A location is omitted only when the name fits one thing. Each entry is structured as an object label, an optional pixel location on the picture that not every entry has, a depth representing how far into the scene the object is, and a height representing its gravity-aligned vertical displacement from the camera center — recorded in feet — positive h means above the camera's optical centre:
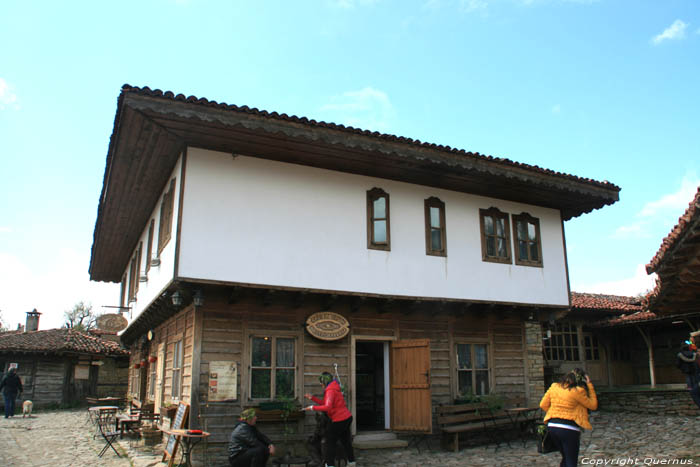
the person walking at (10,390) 62.34 -2.31
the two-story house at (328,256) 30.76 +6.66
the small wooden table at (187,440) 26.78 -3.59
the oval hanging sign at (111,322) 45.56 +3.64
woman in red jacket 26.94 -2.47
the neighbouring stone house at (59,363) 76.95 +0.72
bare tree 169.78 +15.61
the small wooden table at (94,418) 42.24 -4.99
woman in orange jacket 19.13 -1.57
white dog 63.87 -4.31
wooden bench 34.14 -3.19
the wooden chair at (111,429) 34.01 -4.56
